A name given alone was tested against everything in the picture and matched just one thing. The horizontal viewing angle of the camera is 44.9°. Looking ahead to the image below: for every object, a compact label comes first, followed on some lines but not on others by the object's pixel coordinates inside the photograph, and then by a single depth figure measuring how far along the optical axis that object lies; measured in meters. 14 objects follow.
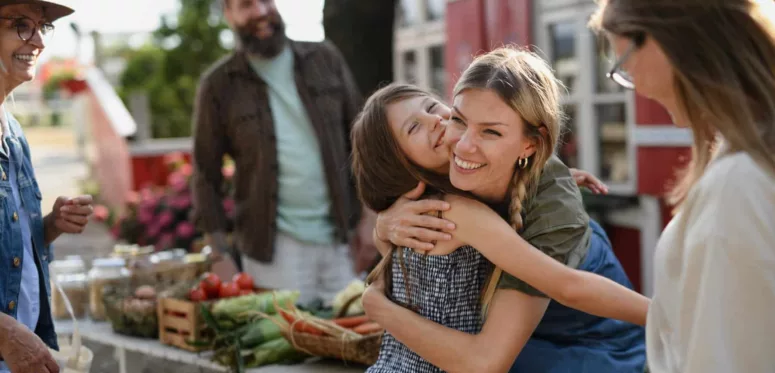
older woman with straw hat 2.63
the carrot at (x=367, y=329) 3.52
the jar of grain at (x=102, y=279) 4.46
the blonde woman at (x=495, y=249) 2.39
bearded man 4.67
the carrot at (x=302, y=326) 3.57
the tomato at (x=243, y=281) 4.11
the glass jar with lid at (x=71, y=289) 4.57
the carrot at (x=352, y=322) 3.64
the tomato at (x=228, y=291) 4.01
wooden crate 3.86
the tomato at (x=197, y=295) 3.98
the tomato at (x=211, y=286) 4.03
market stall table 3.57
